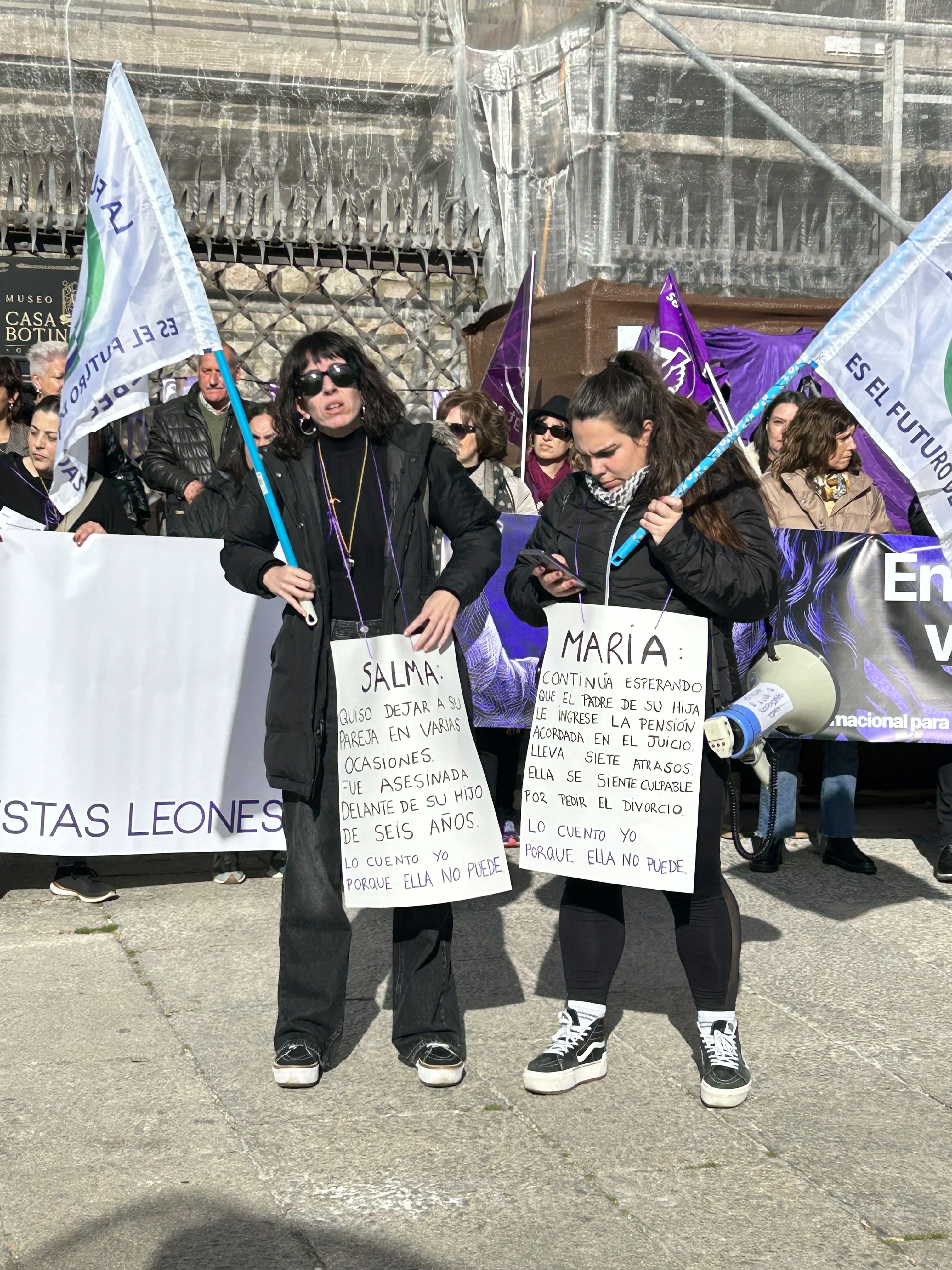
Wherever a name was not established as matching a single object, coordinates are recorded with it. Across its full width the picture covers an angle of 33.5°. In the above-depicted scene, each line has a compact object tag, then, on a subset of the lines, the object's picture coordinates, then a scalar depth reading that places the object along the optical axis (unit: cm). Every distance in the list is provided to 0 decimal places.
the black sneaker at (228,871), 637
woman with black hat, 748
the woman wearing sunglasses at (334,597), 419
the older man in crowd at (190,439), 758
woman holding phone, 404
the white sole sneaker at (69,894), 607
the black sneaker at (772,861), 653
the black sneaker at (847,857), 664
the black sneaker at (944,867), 648
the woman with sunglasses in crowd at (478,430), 733
